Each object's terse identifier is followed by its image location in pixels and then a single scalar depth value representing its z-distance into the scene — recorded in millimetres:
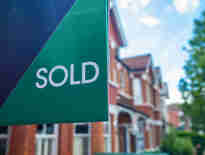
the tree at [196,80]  14289
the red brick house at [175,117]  46409
